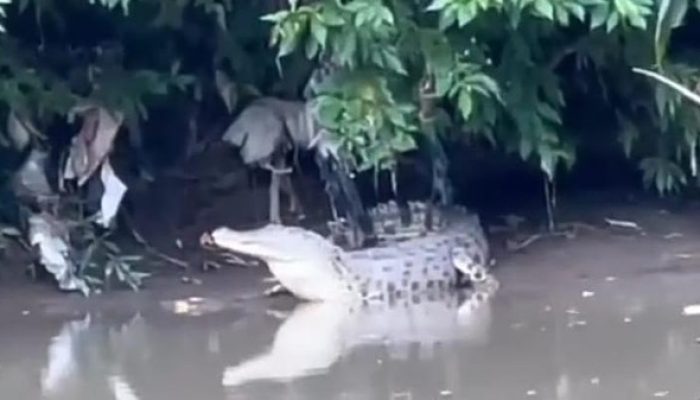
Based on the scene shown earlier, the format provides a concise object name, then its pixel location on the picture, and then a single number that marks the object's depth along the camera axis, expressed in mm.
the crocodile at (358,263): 14944
